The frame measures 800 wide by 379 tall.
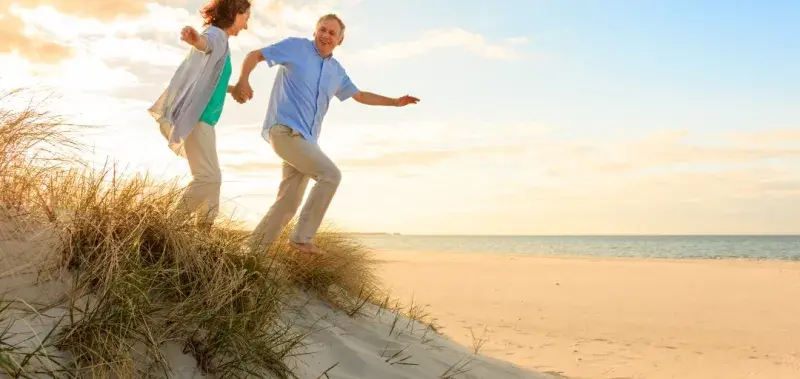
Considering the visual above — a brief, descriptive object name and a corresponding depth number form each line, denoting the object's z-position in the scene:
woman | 4.31
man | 4.75
